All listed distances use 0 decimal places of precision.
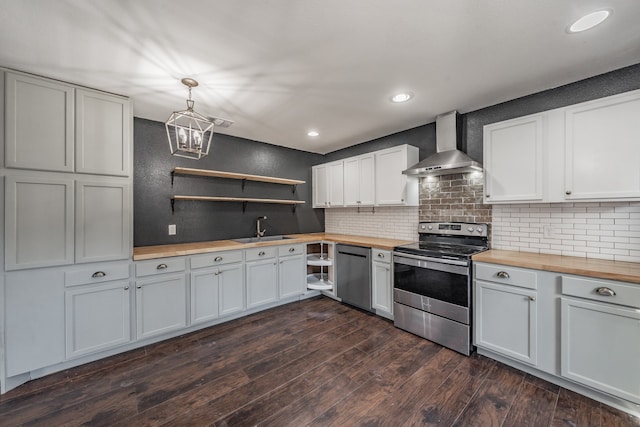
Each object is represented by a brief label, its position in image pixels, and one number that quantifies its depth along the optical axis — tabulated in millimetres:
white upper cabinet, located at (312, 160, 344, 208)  4207
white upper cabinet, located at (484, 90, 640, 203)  1923
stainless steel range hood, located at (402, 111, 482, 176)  2701
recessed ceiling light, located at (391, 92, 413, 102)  2523
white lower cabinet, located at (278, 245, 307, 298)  3582
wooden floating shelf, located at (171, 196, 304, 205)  3178
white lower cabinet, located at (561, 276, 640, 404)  1674
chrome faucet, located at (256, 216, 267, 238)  3968
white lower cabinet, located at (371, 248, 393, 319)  3100
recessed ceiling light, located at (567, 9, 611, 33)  1494
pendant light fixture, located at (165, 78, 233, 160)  1985
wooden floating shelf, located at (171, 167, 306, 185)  3166
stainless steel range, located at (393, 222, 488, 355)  2418
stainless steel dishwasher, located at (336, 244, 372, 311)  3336
